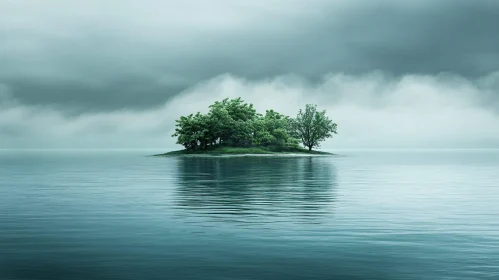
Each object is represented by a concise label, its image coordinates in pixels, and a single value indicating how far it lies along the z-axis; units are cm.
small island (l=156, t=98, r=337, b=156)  15612
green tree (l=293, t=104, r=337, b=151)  17700
